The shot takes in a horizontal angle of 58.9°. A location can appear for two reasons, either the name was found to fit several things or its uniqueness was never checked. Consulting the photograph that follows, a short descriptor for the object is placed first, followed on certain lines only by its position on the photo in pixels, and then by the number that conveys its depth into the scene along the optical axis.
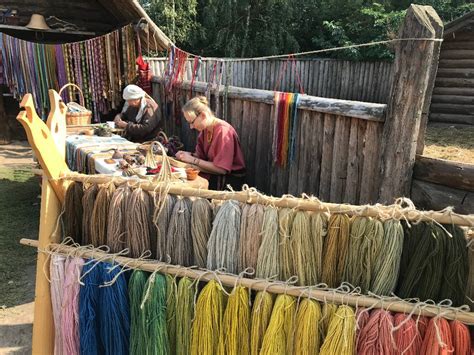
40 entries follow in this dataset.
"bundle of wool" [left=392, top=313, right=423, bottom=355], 1.65
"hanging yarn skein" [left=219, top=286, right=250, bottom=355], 1.83
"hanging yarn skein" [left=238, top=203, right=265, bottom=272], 1.88
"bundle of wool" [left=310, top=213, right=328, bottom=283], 1.81
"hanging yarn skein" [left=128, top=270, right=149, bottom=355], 1.95
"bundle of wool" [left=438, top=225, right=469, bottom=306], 1.68
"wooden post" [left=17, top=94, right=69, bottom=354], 2.14
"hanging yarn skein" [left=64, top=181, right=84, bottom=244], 2.21
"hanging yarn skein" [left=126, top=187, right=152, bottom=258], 2.05
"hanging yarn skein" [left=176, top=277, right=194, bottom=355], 1.92
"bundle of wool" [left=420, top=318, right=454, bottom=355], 1.60
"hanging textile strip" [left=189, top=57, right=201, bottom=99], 5.53
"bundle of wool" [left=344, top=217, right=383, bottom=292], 1.75
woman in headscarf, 5.51
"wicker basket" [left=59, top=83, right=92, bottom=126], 5.74
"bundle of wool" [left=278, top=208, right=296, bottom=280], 1.83
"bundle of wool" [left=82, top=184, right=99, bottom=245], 2.16
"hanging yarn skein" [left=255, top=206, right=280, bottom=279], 1.85
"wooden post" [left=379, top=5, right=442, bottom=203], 2.52
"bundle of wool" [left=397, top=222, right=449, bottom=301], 1.69
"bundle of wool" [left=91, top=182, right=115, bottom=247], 2.12
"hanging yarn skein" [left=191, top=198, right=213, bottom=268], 1.99
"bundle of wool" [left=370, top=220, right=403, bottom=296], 1.73
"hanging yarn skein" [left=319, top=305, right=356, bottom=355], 1.68
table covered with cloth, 4.04
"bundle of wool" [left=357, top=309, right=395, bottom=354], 1.66
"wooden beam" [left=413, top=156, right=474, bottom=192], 2.47
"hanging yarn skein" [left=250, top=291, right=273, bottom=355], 1.81
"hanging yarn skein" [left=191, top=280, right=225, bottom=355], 1.86
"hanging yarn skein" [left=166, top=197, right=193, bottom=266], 2.01
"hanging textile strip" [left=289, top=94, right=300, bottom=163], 3.61
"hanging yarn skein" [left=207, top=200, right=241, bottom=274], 1.92
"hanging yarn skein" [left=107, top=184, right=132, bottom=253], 2.07
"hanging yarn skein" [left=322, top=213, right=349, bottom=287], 1.79
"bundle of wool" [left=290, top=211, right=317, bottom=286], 1.82
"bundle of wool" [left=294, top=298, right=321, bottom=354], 1.73
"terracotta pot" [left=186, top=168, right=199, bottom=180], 3.50
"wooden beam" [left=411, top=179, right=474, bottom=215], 2.50
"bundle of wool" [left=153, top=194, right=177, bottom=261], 2.03
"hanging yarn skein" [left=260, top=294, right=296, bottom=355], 1.77
